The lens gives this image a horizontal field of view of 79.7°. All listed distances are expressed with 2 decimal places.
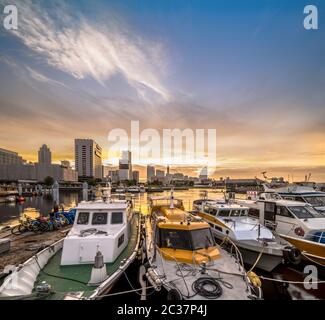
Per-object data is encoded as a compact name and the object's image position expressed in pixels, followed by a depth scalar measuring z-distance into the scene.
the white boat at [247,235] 8.55
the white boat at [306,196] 14.11
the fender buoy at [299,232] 10.18
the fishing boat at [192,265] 5.19
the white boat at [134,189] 89.85
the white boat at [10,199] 48.97
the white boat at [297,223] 9.16
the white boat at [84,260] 5.15
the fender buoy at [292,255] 8.16
